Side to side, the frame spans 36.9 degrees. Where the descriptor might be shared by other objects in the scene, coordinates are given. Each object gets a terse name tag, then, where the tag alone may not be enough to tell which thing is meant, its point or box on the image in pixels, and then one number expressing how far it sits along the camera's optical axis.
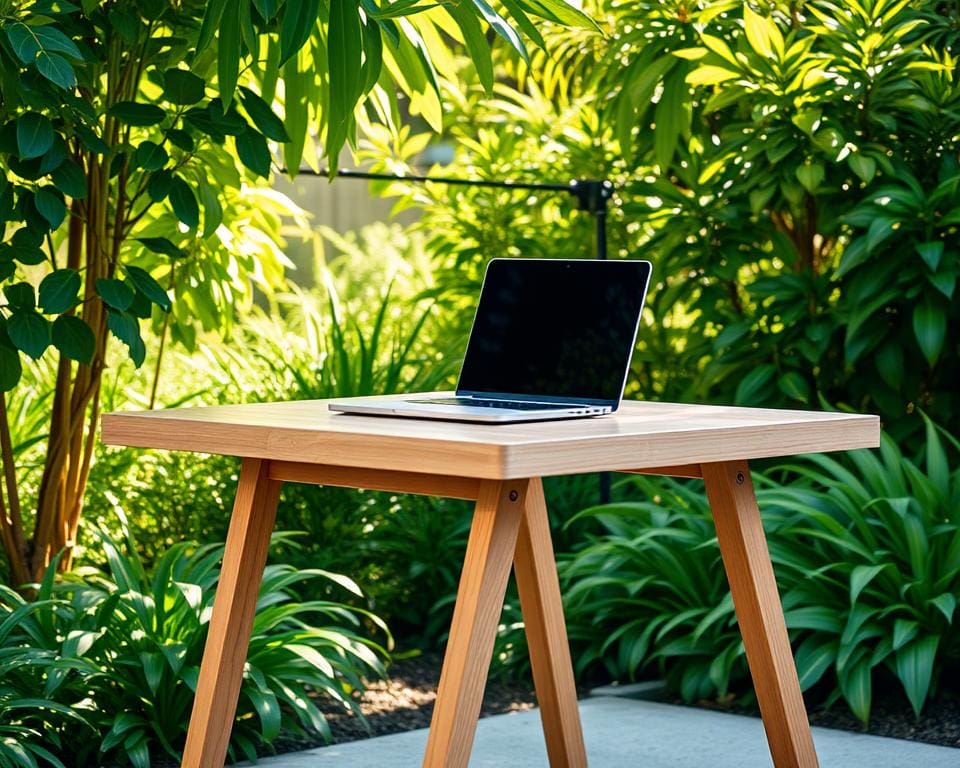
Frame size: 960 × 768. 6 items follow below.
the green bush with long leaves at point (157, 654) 2.74
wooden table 1.86
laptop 2.23
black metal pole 3.94
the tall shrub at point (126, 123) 2.45
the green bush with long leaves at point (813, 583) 3.08
